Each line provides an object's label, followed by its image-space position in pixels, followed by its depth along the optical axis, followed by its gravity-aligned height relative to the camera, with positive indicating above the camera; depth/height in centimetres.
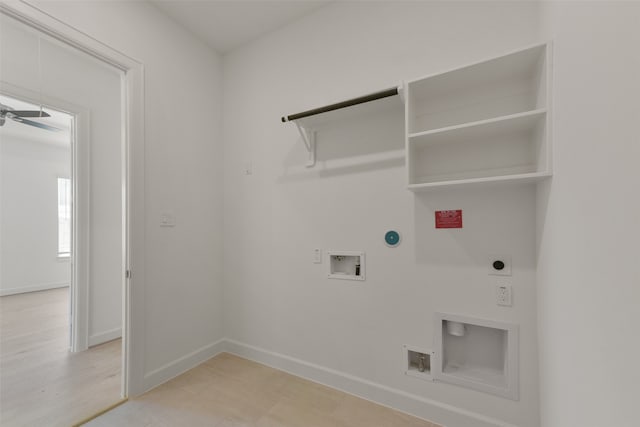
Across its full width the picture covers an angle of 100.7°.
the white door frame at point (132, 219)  189 -3
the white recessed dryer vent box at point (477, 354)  145 -83
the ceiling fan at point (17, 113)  263 +103
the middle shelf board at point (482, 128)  123 +45
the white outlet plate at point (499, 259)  147 -28
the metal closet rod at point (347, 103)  158 +72
